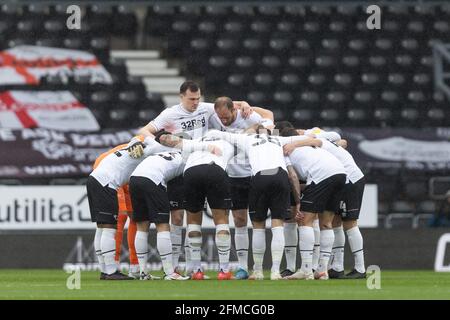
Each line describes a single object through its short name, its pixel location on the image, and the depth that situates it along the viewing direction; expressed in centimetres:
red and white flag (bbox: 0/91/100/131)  2441
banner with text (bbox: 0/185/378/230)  2122
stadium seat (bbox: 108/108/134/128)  2472
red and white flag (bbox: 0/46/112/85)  2598
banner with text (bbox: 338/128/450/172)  2328
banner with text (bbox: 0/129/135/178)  2238
